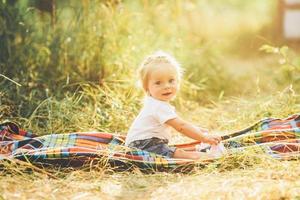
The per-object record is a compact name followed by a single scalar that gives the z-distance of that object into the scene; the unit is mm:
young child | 4923
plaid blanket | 4790
